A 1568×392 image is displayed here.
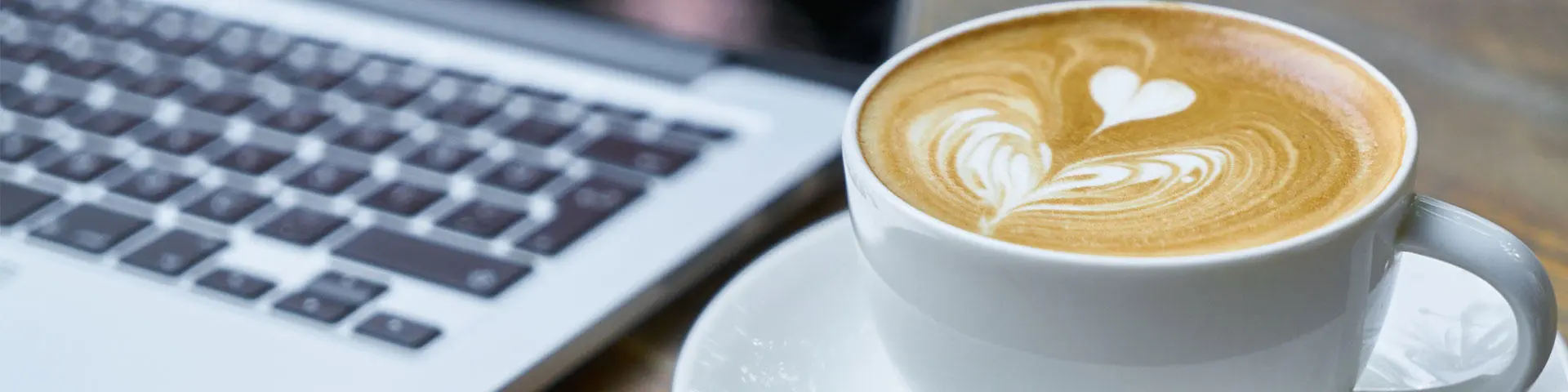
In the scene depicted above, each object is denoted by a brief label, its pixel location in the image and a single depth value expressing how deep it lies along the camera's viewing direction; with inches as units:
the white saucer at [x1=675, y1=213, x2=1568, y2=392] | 15.1
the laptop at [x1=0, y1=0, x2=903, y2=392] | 15.2
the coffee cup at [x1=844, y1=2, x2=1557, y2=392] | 11.9
